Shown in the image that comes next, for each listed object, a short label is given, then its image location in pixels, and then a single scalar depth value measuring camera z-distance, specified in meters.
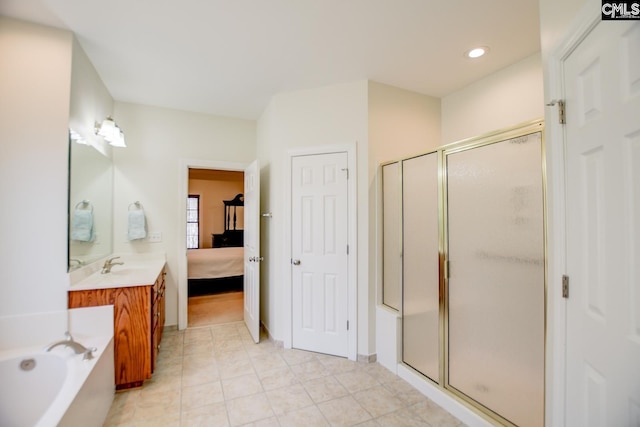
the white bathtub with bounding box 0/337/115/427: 1.59
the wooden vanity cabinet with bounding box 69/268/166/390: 2.16
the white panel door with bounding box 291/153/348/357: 2.81
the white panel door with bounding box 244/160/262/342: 3.09
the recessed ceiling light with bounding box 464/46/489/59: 2.26
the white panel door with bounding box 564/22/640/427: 0.84
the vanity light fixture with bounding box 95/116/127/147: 2.63
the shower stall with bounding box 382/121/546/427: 1.54
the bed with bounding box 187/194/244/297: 4.82
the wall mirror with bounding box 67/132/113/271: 2.14
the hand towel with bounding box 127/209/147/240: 3.23
